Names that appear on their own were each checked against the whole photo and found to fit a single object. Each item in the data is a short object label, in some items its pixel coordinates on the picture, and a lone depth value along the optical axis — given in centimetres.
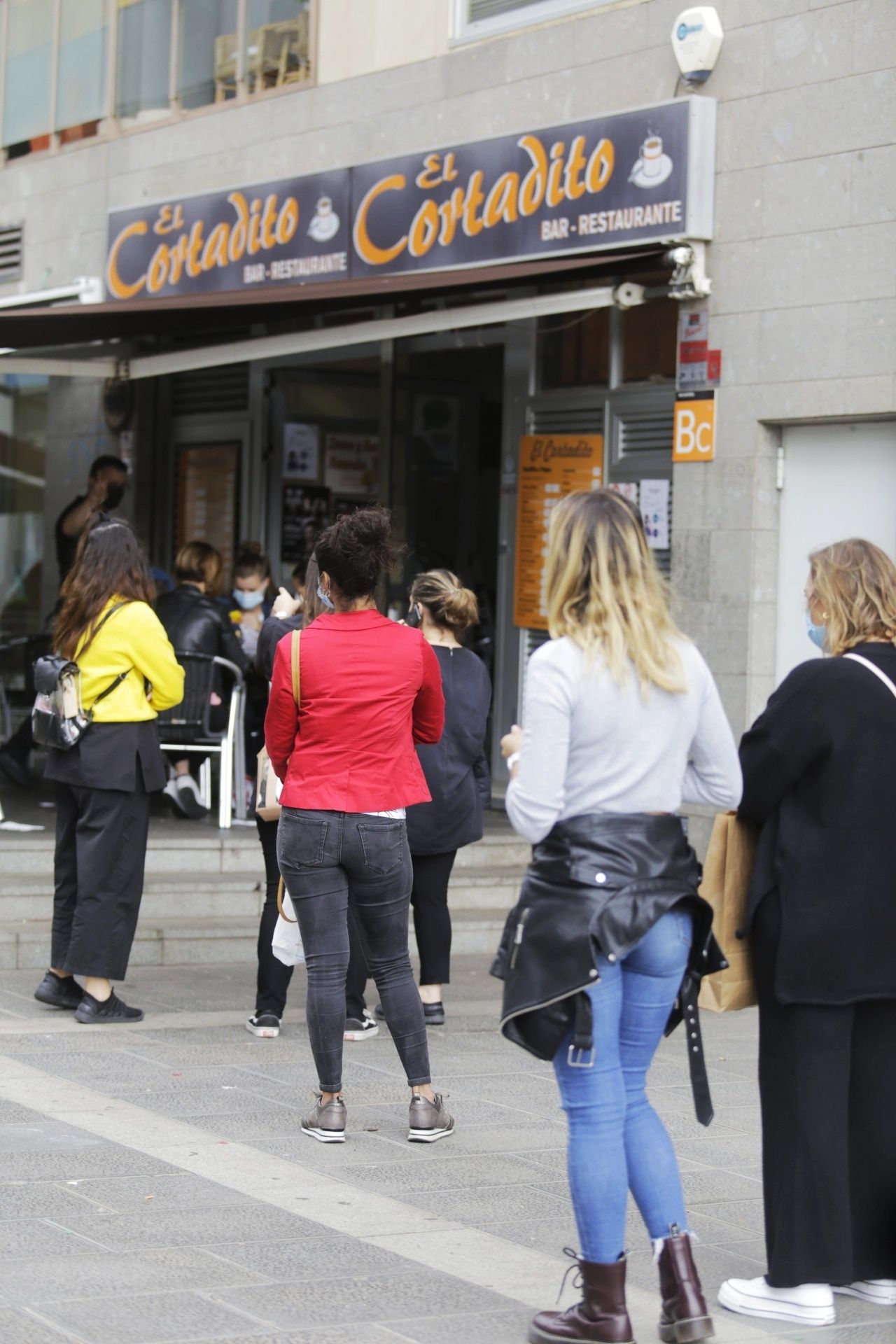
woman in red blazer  567
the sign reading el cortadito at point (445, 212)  1031
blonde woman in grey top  389
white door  973
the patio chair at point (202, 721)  1008
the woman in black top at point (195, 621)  1055
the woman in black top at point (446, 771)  723
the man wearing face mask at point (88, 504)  1268
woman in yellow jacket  726
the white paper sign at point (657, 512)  1089
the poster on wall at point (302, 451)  1447
